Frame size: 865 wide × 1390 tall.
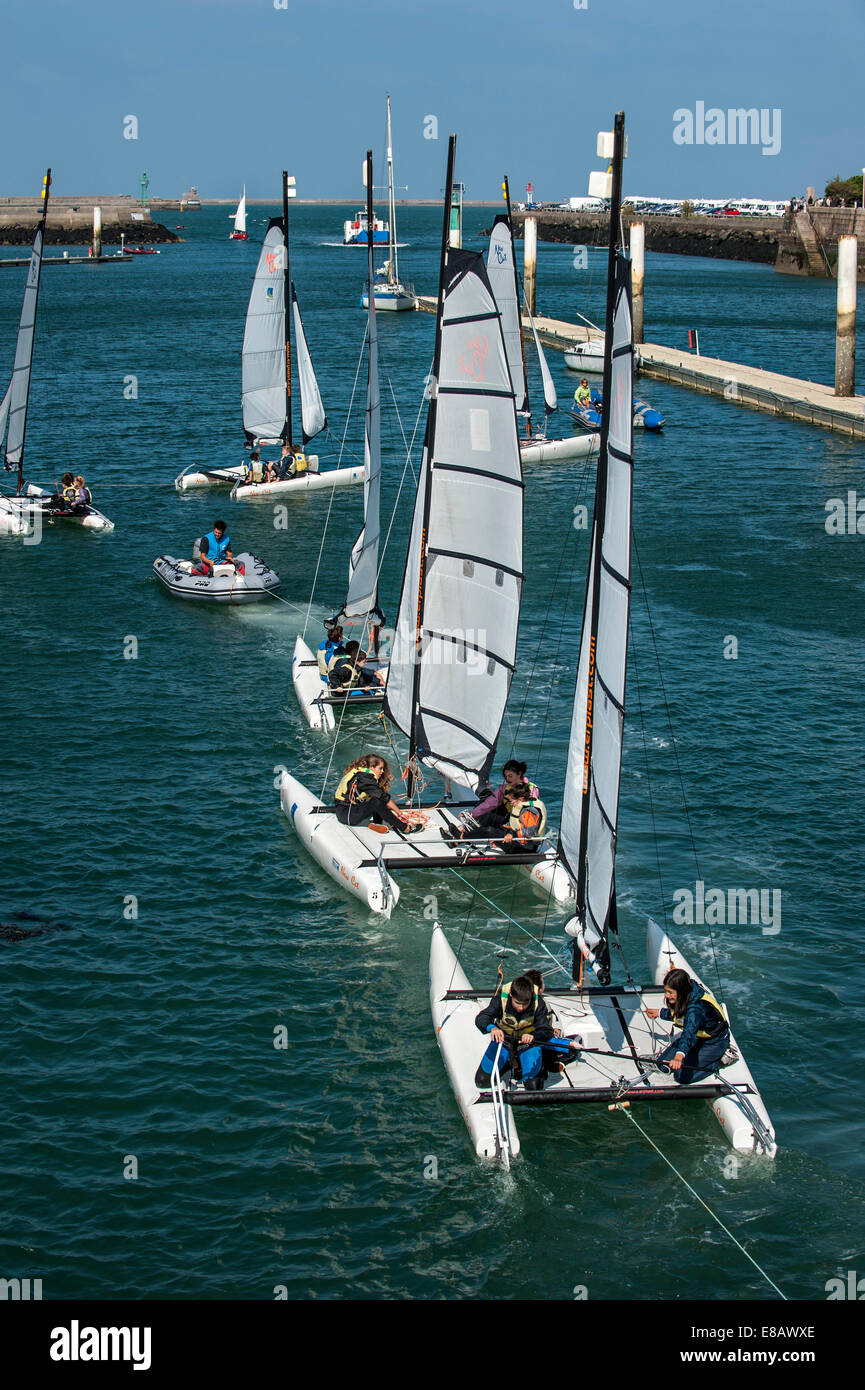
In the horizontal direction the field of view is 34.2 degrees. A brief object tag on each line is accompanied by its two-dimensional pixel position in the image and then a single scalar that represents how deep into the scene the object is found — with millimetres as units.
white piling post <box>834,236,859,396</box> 60469
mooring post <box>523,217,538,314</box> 89675
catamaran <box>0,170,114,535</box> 44562
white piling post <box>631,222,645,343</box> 77000
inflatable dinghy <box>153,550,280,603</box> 37031
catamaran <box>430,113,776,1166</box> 15508
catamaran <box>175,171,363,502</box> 46844
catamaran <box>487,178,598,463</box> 42656
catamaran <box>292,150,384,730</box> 28828
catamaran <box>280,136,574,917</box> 20953
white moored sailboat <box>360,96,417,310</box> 111812
